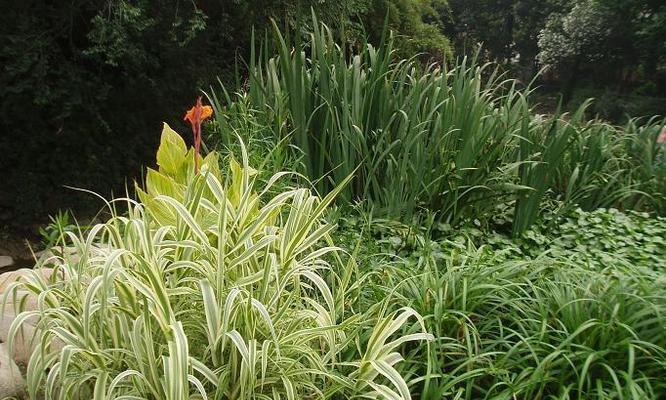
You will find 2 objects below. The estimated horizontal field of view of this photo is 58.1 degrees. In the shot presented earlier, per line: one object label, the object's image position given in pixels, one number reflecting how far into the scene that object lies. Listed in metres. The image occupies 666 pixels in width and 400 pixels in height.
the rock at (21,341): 2.04
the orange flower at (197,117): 2.09
